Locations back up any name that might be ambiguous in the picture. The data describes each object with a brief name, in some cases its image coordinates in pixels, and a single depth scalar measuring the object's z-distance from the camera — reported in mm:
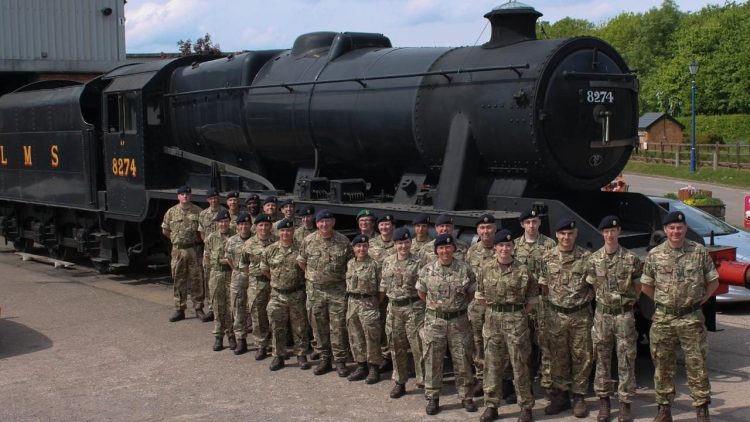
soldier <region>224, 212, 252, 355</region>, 8633
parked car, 9930
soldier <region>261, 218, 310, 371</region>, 8047
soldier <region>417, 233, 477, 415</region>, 6566
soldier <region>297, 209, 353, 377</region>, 7789
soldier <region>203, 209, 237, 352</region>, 8867
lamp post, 34191
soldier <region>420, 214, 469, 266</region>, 7199
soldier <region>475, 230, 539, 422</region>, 6387
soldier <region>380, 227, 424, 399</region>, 7012
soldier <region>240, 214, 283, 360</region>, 8383
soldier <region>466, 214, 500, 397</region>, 7078
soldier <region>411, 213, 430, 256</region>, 7691
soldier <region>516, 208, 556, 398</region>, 6672
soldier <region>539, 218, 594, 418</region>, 6504
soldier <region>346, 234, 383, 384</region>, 7426
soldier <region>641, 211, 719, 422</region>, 6098
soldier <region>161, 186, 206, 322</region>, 10297
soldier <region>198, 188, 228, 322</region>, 10047
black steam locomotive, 7691
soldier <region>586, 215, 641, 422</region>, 6289
